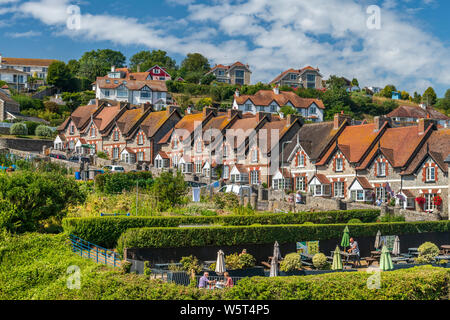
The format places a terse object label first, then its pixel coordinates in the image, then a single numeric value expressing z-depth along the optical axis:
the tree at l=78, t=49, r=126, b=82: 135.38
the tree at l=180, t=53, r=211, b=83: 144.75
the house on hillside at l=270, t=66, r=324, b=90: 143.38
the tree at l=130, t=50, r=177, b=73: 154.00
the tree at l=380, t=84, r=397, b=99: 151.38
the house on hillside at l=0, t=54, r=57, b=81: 157.50
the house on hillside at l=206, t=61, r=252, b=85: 145.12
